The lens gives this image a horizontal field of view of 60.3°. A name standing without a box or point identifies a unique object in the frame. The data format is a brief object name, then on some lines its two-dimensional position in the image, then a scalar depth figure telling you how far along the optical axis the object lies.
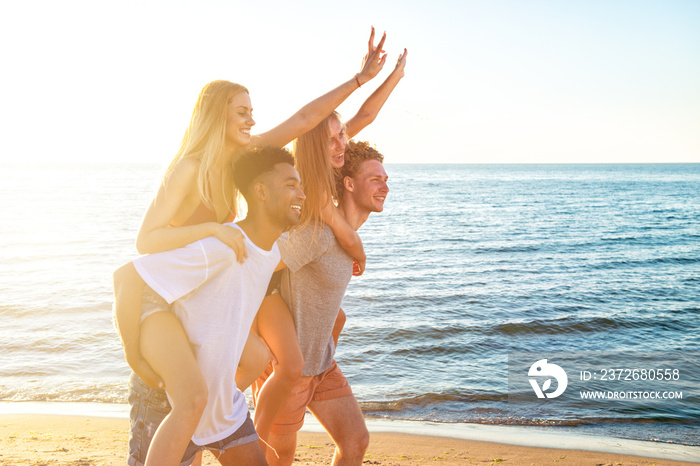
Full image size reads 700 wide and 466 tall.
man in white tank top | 2.69
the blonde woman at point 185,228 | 2.58
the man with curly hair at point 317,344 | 3.64
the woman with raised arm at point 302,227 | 3.57
